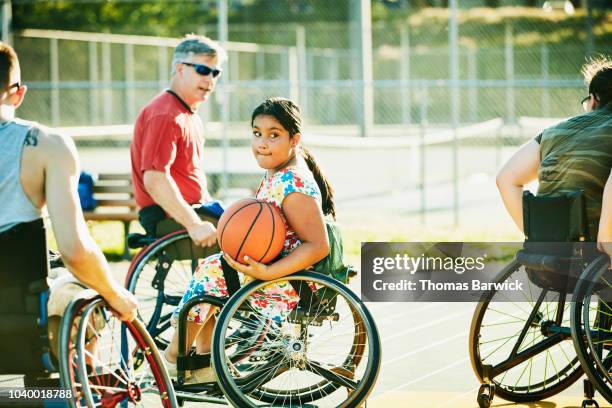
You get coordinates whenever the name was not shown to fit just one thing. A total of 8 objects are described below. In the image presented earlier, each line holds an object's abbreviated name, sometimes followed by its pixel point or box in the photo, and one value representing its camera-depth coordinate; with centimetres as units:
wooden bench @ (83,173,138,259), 1532
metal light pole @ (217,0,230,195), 1859
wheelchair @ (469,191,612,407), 710
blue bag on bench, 1445
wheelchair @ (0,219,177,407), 588
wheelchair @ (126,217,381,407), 704
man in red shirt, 916
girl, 728
